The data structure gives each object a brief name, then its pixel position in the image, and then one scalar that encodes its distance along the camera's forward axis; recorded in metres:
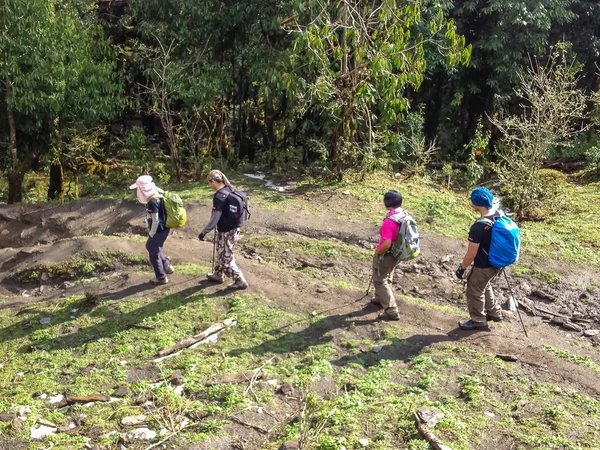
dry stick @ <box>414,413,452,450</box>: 4.52
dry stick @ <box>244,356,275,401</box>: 5.32
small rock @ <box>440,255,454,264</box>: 9.00
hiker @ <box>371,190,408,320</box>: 6.25
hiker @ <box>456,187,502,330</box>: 6.06
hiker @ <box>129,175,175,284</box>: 7.16
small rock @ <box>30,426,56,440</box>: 4.71
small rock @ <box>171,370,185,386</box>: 5.52
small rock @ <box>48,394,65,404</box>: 5.33
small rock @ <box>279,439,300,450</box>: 4.52
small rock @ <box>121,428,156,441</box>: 4.69
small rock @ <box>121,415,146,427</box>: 4.89
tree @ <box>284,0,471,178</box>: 10.61
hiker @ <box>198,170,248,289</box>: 6.87
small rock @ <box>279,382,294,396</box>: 5.40
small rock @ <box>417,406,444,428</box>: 4.81
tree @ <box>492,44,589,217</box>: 11.09
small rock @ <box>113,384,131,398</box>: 5.38
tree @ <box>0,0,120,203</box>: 11.02
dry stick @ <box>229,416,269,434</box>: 4.88
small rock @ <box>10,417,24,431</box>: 4.75
